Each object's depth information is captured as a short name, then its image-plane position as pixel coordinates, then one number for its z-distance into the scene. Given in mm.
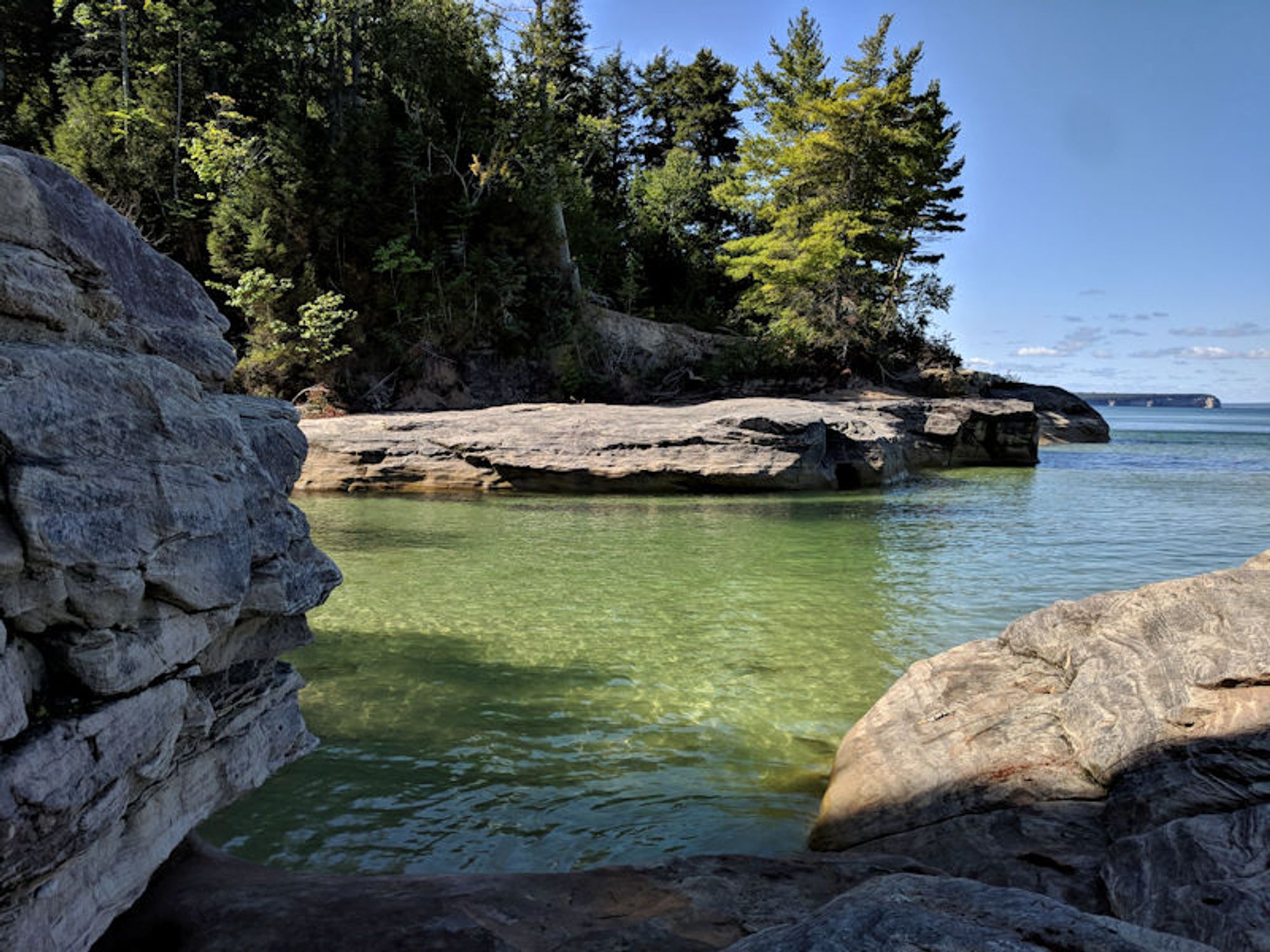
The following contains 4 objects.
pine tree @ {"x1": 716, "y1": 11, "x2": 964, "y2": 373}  26266
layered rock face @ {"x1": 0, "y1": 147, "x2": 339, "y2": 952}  2094
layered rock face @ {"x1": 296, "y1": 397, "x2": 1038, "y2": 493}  15805
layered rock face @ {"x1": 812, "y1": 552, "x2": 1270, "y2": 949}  2514
